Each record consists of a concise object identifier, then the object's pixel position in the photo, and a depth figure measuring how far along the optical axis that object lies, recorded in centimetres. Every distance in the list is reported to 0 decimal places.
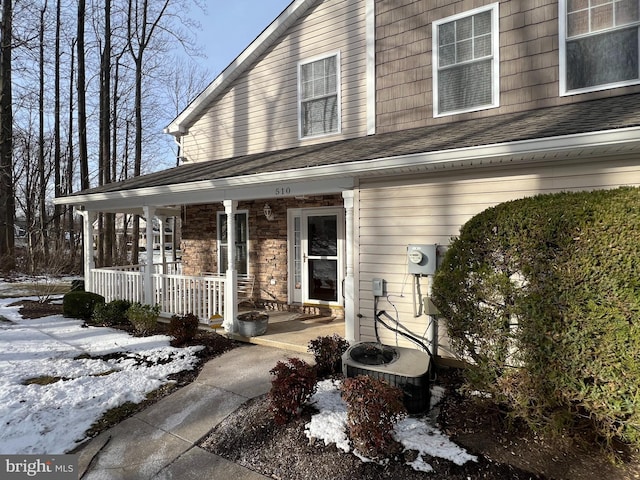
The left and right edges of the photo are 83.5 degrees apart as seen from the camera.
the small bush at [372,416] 267
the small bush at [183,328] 551
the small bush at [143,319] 601
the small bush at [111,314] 683
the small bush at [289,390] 315
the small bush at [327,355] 432
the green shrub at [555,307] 251
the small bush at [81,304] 731
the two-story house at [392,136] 405
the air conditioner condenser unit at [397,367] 339
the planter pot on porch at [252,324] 566
